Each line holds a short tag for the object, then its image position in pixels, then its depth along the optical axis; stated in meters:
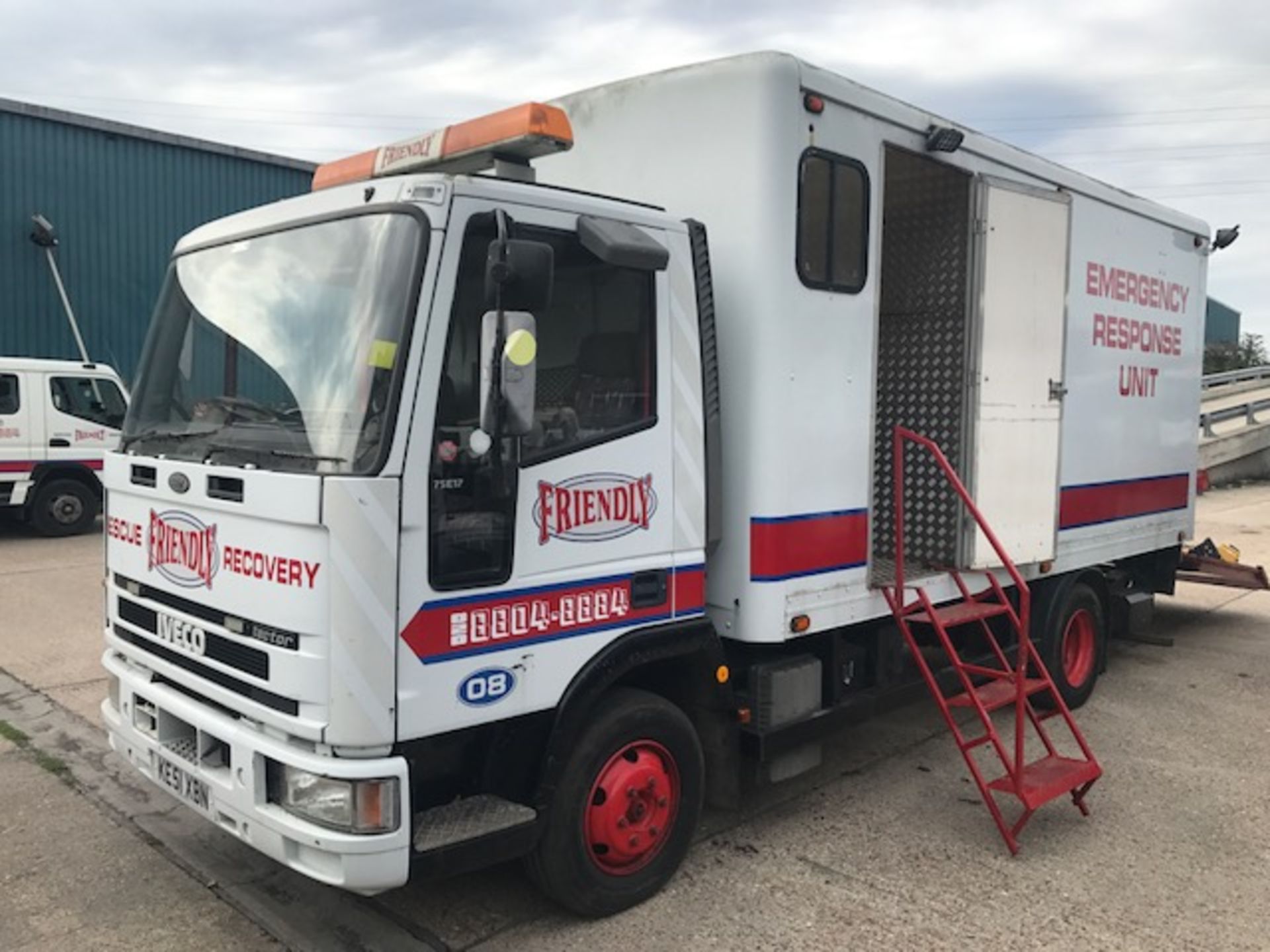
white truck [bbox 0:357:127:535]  12.09
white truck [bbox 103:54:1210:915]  2.99
